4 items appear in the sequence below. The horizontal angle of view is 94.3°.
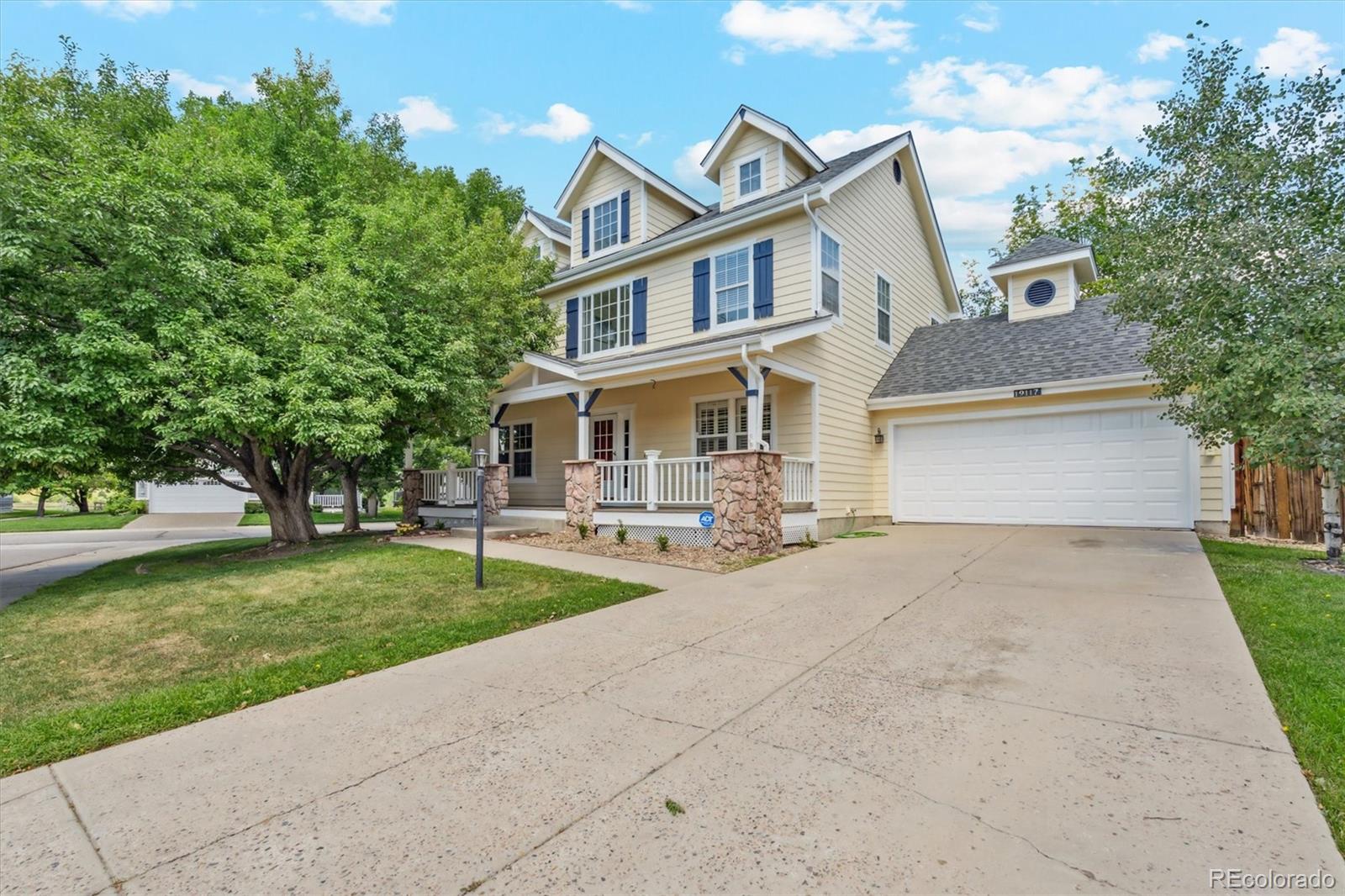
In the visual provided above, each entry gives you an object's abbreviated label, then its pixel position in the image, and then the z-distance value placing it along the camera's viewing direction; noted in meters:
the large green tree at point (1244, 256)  7.27
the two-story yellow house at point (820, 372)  11.03
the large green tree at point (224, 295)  7.81
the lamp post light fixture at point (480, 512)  7.20
